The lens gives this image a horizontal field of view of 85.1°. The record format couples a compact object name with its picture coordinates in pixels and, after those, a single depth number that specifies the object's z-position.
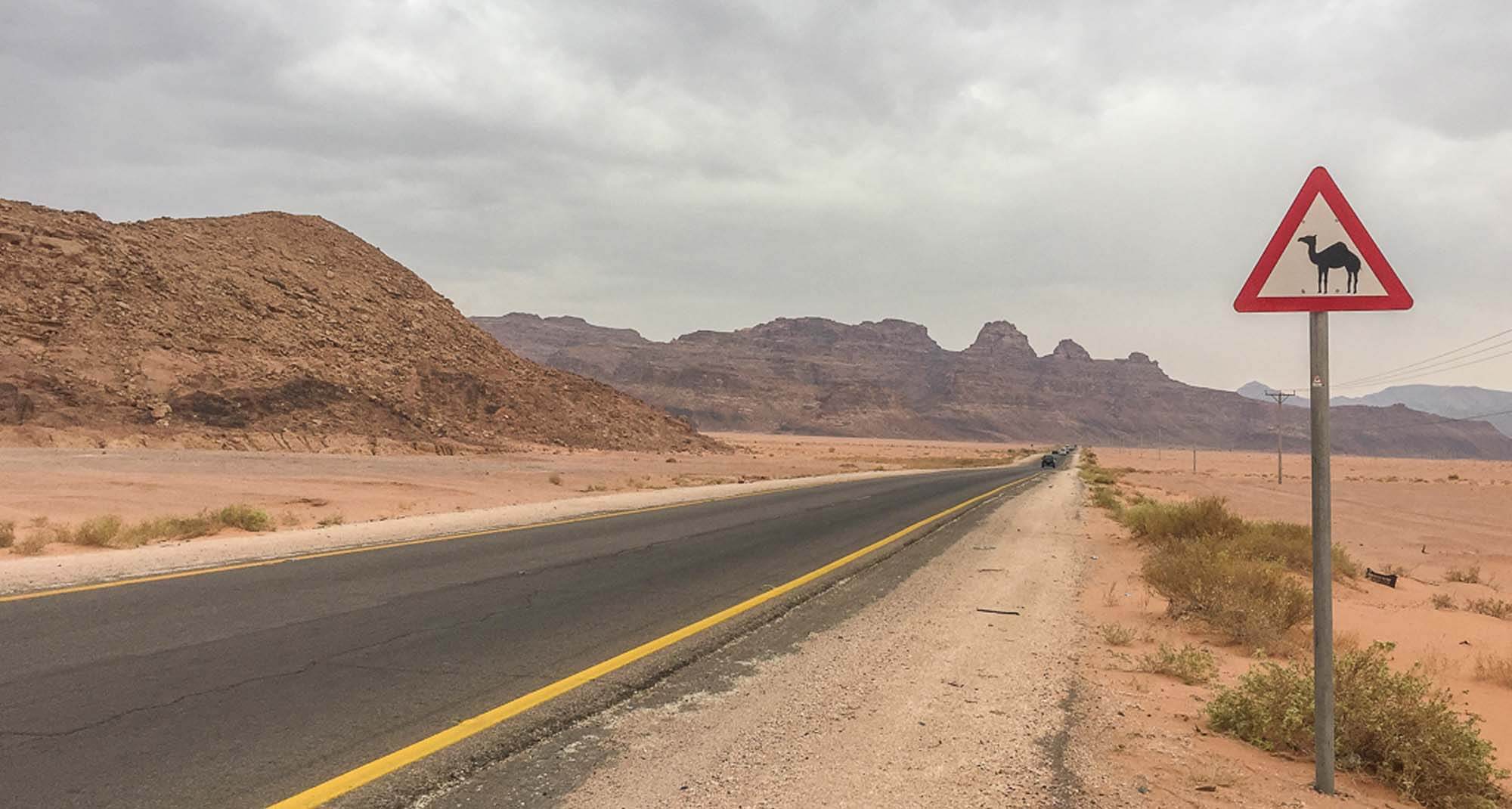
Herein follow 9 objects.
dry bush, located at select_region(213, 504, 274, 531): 14.48
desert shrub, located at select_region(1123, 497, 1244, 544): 14.57
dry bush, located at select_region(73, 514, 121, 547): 11.84
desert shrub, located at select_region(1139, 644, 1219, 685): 6.27
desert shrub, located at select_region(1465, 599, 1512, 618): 10.59
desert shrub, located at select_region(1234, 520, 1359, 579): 12.23
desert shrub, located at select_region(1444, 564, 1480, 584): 14.23
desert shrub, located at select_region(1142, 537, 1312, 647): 7.73
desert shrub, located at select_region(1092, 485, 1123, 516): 24.53
